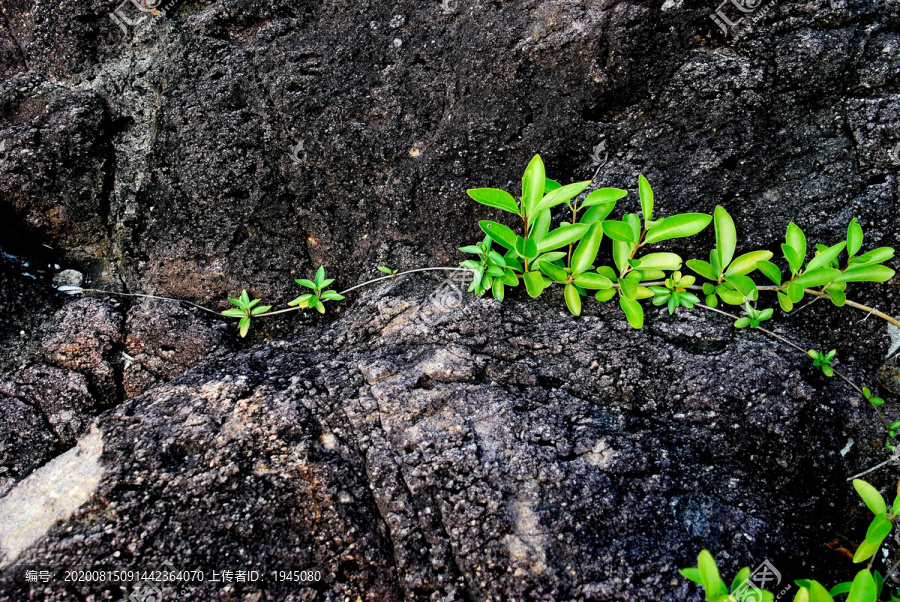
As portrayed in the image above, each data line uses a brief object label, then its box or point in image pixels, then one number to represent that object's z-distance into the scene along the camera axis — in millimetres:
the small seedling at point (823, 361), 516
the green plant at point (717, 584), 422
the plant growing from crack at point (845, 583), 423
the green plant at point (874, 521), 454
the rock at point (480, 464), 448
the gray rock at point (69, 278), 612
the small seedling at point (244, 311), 579
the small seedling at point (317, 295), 578
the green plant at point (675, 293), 530
